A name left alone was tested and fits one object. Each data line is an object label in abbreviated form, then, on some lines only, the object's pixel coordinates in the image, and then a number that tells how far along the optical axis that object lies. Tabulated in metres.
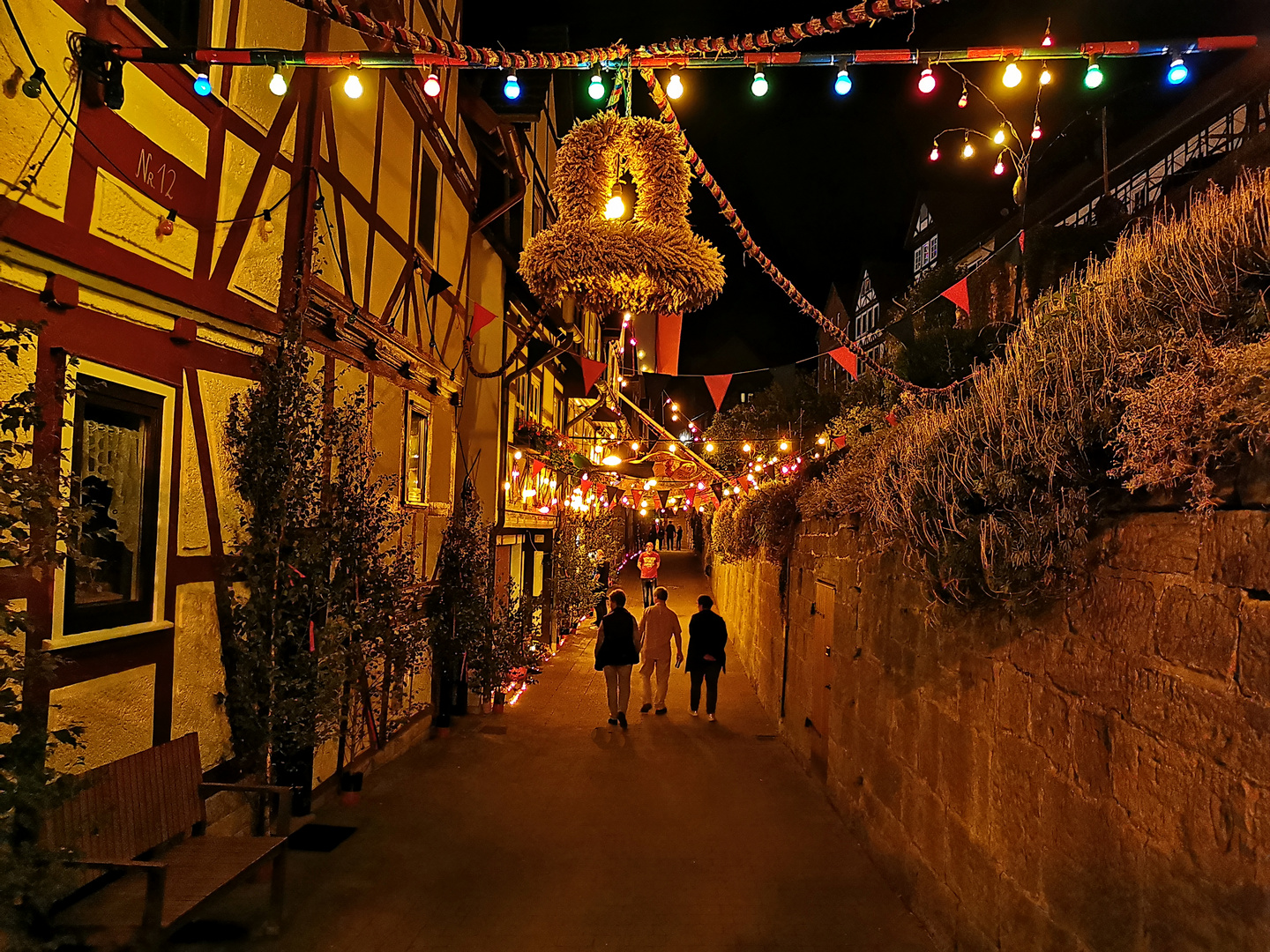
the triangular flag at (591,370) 13.39
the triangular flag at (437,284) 9.29
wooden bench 3.28
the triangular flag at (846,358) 10.14
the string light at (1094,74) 4.35
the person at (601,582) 19.95
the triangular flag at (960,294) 8.03
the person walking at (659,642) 10.60
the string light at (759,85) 4.64
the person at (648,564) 20.50
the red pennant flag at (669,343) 10.29
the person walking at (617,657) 9.75
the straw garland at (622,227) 4.85
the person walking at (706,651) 10.28
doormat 5.66
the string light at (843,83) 4.60
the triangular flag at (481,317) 10.05
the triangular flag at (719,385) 13.30
